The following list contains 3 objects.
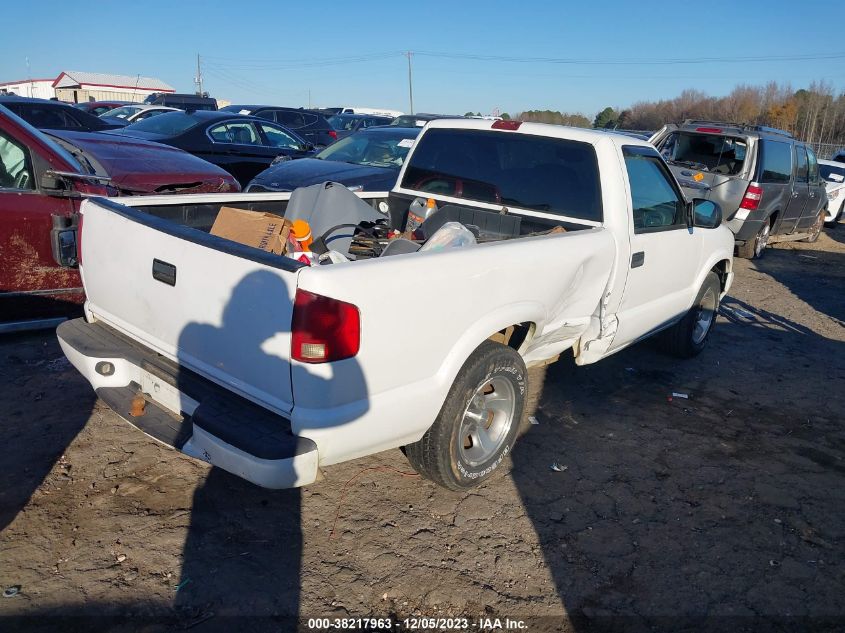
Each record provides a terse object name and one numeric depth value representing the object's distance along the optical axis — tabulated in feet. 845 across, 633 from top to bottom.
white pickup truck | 8.79
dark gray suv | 34.83
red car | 15.94
